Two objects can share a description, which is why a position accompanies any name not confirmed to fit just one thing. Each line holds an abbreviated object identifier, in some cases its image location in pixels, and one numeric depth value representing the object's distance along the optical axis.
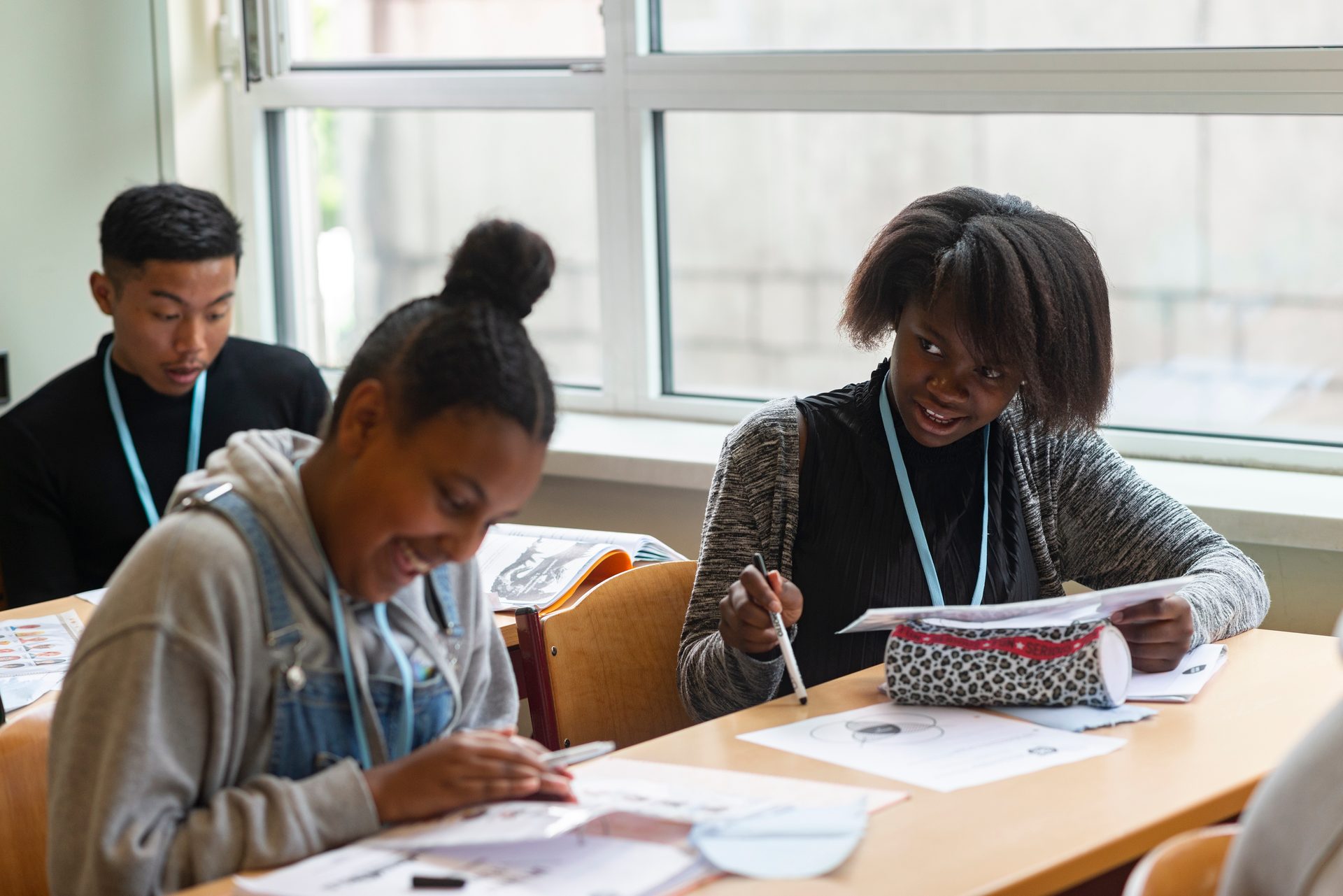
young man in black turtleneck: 3.87
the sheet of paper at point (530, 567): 3.69
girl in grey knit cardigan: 3.43
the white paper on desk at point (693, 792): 2.95
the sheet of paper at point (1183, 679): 3.25
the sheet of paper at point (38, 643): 3.45
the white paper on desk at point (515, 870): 2.81
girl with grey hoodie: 2.85
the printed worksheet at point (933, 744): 3.06
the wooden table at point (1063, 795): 2.88
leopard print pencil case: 3.20
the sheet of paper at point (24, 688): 3.34
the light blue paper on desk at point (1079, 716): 3.17
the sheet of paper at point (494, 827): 2.86
